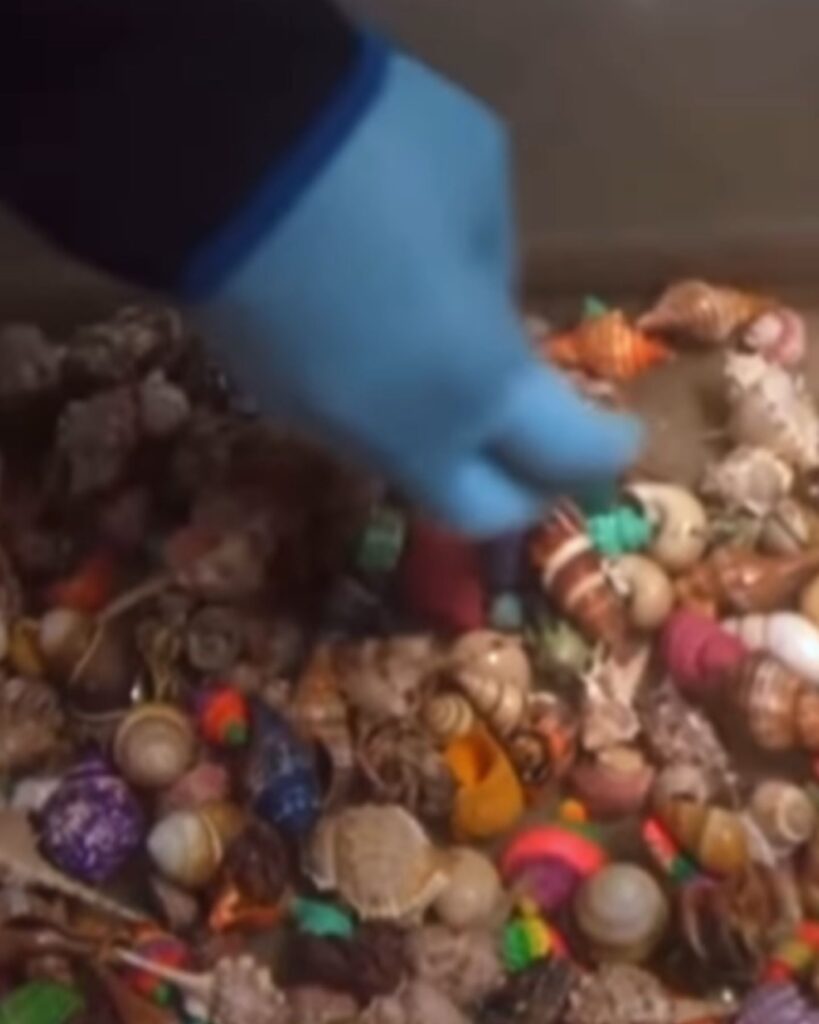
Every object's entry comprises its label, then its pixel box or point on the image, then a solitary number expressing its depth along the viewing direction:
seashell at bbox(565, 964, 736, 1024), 0.86
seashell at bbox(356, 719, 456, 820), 0.91
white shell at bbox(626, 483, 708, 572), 0.97
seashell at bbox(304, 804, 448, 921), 0.88
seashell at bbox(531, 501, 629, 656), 0.95
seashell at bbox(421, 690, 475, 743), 0.92
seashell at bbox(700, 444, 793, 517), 0.97
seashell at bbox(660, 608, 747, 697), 0.94
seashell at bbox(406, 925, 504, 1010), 0.87
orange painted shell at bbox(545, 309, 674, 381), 1.02
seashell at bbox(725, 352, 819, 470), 0.99
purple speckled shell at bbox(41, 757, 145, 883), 0.90
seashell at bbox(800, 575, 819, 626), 0.95
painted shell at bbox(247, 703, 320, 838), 0.90
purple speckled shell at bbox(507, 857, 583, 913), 0.90
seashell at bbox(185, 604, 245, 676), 0.94
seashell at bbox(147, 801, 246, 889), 0.90
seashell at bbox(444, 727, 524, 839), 0.91
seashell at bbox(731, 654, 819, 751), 0.92
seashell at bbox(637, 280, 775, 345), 1.03
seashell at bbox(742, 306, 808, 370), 1.02
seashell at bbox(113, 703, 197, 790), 0.92
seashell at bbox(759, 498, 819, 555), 0.98
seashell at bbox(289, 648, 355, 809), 0.92
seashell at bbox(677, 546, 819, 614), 0.96
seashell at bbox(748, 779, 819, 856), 0.90
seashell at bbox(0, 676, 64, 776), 0.93
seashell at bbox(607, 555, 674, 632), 0.96
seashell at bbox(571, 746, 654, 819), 0.92
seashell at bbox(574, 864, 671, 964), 0.88
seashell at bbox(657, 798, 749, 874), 0.89
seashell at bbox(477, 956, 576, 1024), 0.86
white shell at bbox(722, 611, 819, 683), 0.93
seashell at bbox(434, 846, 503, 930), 0.89
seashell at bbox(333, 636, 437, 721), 0.93
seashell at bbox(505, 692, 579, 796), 0.92
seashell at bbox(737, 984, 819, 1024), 0.86
